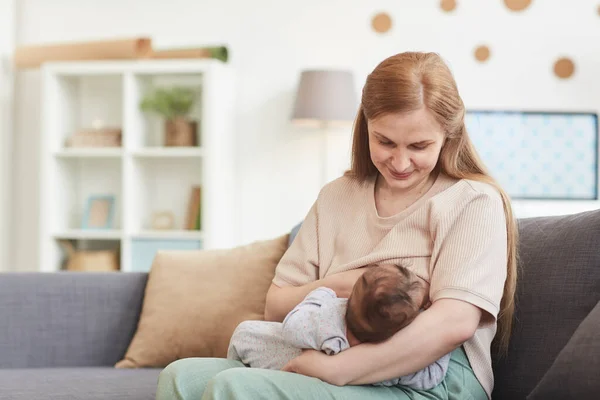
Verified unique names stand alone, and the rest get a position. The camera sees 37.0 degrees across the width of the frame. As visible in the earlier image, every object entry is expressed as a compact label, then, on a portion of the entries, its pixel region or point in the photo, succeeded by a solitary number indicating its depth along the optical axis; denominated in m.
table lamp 4.53
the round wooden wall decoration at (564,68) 4.76
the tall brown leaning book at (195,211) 4.70
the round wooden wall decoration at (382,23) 4.89
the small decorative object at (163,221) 4.81
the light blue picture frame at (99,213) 4.86
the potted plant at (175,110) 4.69
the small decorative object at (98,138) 4.80
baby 1.61
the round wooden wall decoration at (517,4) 4.80
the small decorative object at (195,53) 4.74
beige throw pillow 2.46
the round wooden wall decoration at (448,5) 4.86
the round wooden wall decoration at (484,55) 4.82
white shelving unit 4.66
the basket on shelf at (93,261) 4.71
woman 1.64
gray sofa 1.86
